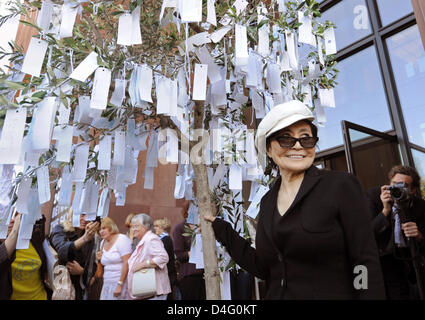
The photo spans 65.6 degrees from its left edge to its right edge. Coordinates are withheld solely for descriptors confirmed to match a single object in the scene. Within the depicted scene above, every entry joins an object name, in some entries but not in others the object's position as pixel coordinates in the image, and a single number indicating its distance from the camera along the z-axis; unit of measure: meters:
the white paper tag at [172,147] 1.33
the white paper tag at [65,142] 1.17
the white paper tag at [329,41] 1.67
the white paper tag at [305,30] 1.52
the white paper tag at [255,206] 1.44
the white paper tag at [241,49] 1.27
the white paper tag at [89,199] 1.38
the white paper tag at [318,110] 1.78
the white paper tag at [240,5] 1.43
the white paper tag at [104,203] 1.50
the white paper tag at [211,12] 1.30
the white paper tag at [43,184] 1.17
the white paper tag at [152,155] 1.53
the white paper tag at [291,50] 1.50
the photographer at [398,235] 1.79
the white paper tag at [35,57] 1.12
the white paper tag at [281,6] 1.63
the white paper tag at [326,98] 1.73
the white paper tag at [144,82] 1.21
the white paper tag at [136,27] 1.24
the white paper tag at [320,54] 1.64
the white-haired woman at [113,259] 2.92
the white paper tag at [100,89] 1.14
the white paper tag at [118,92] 1.26
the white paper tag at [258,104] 1.46
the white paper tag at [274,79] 1.46
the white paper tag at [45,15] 1.24
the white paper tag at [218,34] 1.31
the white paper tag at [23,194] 1.17
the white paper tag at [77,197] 1.42
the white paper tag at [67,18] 1.21
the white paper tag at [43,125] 1.06
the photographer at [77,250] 2.71
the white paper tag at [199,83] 1.26
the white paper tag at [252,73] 1.33
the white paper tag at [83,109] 1.25
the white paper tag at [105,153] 1.28
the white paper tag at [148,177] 1.52
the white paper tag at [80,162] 1.22
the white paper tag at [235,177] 1.40
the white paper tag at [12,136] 1.01
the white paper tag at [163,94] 1.22
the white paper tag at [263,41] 1.44
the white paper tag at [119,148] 1.31
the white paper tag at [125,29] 1.22
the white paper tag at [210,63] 1.27
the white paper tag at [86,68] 1.12
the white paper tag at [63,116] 1.22
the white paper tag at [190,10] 1.14
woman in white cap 0.85
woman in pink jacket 2.82
